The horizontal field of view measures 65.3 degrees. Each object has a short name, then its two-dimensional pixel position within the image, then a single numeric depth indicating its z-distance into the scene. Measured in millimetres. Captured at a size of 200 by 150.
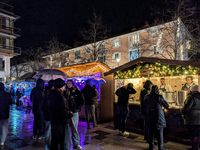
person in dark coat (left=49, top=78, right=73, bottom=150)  3170
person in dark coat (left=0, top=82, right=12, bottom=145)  4848
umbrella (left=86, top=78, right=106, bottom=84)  7786
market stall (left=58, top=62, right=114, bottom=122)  8469
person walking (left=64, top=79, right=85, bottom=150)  4637
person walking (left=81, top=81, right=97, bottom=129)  7062
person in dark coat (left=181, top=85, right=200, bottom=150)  4086
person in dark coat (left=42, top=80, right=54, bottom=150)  3471
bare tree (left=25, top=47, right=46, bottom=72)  30250
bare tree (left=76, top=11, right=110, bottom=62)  20062
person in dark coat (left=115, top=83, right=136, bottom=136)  5898
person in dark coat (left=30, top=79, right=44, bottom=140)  5555
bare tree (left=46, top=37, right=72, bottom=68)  26109
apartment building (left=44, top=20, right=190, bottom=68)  25409
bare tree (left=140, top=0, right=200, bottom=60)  12734
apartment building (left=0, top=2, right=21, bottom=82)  28969
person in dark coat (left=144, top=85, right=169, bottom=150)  4289
